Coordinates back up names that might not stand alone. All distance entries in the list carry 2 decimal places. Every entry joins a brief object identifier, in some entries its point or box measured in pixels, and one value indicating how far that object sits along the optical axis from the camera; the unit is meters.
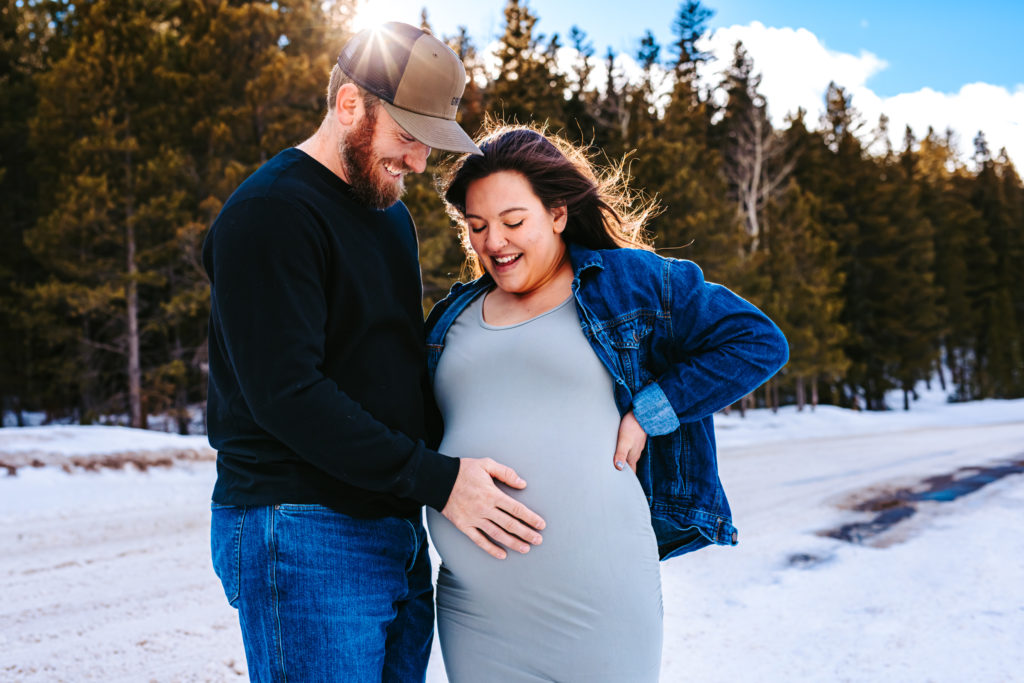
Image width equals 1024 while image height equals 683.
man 1.52
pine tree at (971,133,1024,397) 34.31
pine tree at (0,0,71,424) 16.20
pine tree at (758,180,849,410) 21.25
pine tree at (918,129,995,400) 35.44
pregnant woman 1.82
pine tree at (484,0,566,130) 17.38
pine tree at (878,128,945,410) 30.42
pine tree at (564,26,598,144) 23.17
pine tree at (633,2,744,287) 17.45
